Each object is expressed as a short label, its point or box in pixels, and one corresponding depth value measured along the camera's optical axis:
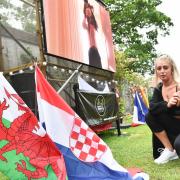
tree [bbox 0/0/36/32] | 5.88
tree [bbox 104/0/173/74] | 22.05
